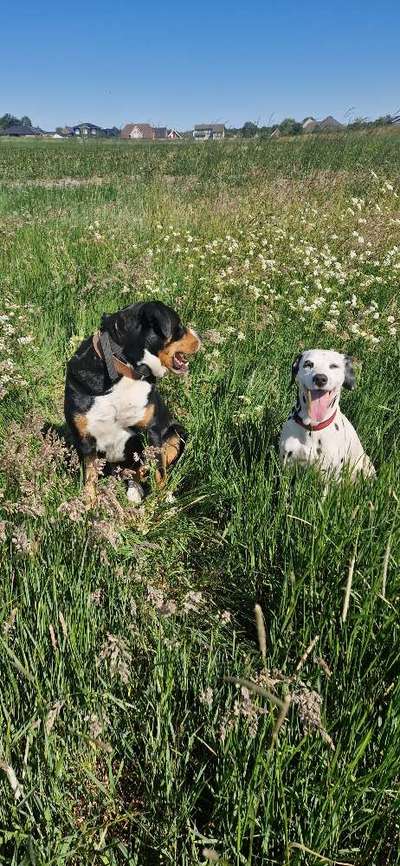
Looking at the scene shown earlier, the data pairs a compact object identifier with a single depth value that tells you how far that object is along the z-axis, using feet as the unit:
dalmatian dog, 10.50
